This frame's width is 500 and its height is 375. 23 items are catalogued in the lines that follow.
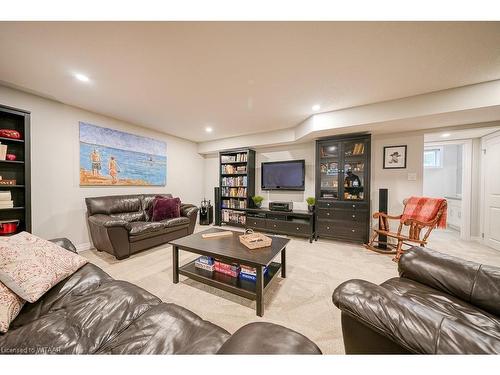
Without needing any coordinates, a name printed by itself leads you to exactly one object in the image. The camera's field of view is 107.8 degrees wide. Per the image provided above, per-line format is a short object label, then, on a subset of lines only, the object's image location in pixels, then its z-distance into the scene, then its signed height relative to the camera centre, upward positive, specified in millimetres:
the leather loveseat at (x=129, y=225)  2443 -642
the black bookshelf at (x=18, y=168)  2166 +176
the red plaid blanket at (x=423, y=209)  2530 -355
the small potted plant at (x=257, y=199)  4191 -346
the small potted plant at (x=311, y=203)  3621 -367
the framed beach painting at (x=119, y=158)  3010 +470
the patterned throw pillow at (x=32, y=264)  922 -471
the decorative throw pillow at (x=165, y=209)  3314 -467
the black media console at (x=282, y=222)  3475 -762
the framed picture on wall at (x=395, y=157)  3254 +514
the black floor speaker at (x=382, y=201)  3115 -277
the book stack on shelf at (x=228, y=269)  1821 -862
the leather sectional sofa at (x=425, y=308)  575 -537
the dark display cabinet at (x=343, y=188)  3207 -55
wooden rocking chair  2479 -680
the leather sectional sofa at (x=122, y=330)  624 -645
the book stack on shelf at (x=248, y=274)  1764 -874
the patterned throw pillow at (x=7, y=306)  805 -589
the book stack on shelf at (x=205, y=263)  1931 -860
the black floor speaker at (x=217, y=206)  4750 -577
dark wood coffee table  1521 -671
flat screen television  3980 +214
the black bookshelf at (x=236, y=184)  4477 +0
